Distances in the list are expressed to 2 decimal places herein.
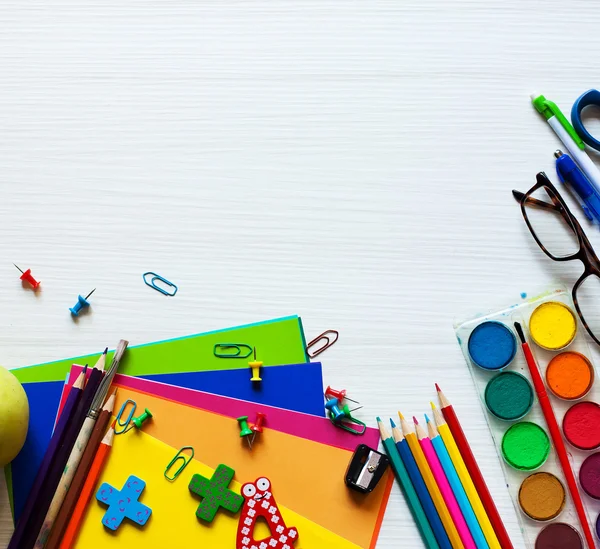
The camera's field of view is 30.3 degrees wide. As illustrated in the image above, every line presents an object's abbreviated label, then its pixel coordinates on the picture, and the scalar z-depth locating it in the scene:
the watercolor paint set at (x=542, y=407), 0.72
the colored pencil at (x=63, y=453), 0.71
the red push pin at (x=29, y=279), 0.76
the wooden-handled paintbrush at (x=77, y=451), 0.71
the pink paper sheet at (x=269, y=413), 0.73
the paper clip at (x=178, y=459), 0.72
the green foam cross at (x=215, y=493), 0.72
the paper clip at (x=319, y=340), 0.74
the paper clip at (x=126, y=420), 0.73
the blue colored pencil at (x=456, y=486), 0.71
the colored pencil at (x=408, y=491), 0.71
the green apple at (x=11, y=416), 0.70
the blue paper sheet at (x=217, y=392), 0.73
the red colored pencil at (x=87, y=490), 0.72
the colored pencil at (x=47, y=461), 0.71
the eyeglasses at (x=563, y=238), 0.74
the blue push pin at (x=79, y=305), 0.75
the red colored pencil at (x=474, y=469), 0.71
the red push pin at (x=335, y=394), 0.73
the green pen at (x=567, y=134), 0.76
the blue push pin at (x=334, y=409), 0.72
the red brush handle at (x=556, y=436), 0.71
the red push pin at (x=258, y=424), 0.72
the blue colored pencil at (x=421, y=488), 0.71
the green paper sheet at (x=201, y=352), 0.74
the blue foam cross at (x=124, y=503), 0.72
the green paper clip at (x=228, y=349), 0.75
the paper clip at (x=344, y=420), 0.73
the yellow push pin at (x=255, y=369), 0.73
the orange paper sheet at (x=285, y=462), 0.72
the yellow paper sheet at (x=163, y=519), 0.71
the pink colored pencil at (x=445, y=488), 0.71
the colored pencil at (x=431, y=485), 0.71
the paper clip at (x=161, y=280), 0.76
